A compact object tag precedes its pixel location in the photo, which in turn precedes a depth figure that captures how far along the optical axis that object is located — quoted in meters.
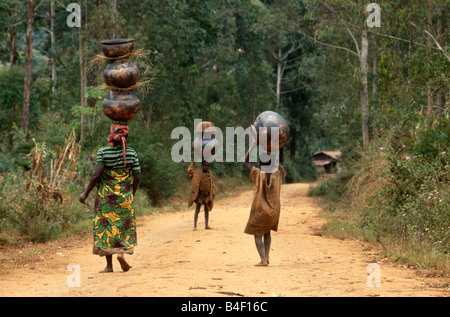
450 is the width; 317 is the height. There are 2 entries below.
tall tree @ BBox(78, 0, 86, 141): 21.51
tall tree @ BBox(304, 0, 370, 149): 25.31
